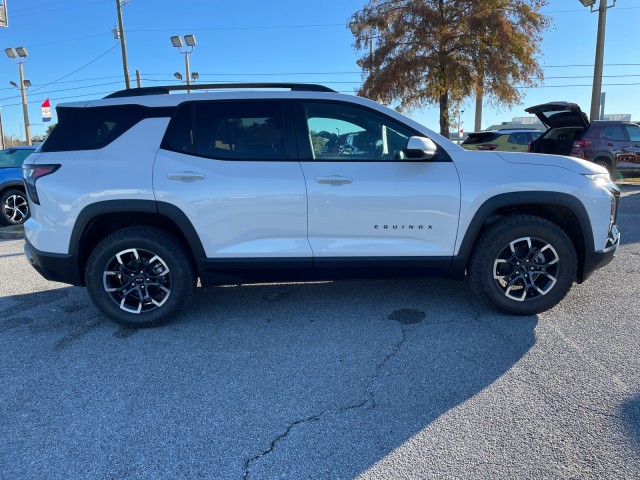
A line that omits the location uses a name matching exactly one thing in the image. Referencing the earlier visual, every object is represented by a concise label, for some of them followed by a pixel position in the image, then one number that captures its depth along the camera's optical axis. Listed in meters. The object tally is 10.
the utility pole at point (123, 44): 19.64
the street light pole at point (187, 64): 31.83
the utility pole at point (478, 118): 25.42
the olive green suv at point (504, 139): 14.27
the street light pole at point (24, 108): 33.44
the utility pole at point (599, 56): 17.12
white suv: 3.69
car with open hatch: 11.80
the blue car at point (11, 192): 8.72
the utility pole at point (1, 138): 25.99
